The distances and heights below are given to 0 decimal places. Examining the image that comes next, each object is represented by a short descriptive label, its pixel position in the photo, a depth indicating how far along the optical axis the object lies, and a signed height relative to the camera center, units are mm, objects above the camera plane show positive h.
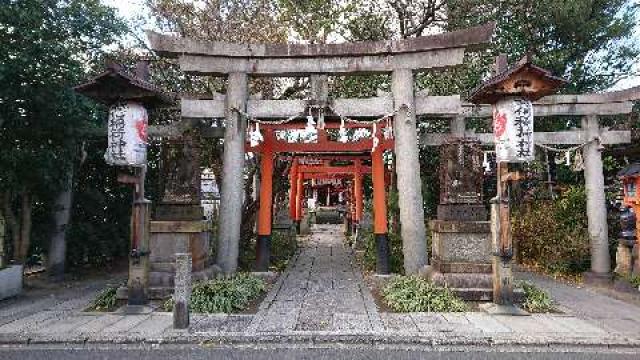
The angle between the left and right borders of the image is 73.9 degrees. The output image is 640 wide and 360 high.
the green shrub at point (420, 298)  7344 -1610
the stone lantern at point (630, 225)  10445 -423
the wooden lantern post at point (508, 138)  7242 +1226
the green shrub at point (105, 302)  7613 -1712
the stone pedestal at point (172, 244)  8531 -725
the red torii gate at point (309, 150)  11500 +1167
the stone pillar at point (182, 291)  6184 -1219
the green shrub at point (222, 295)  7293 -1579
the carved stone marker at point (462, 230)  8098 -427
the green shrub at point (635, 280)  9710 -1653
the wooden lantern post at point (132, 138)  7410 +1249
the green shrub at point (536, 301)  7492 -1673
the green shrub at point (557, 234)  12102 -753
